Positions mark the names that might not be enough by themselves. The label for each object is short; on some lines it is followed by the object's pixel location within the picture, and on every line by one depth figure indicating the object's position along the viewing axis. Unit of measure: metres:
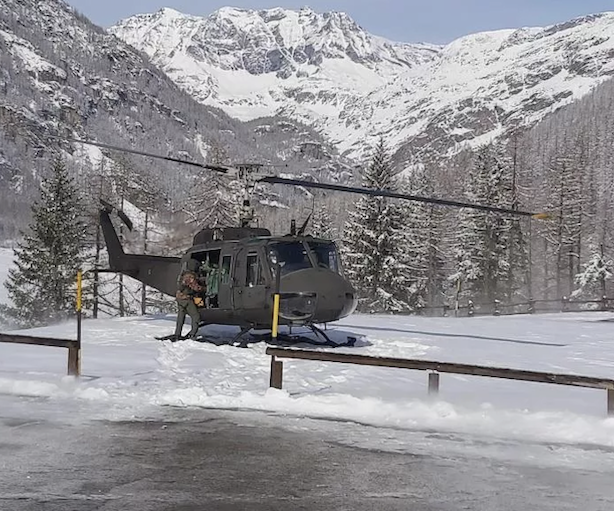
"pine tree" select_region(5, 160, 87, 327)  40.16
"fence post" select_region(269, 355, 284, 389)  11.96
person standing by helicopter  16.97
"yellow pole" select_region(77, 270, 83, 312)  13.15
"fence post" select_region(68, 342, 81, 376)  12.41
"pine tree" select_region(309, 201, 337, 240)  52.72
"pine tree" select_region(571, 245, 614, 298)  54.22
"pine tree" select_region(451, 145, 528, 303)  52.62
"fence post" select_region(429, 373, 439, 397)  11.59
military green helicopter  16.17
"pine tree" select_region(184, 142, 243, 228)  40.81
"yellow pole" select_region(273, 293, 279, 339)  13.09
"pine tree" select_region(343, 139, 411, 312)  45.50
